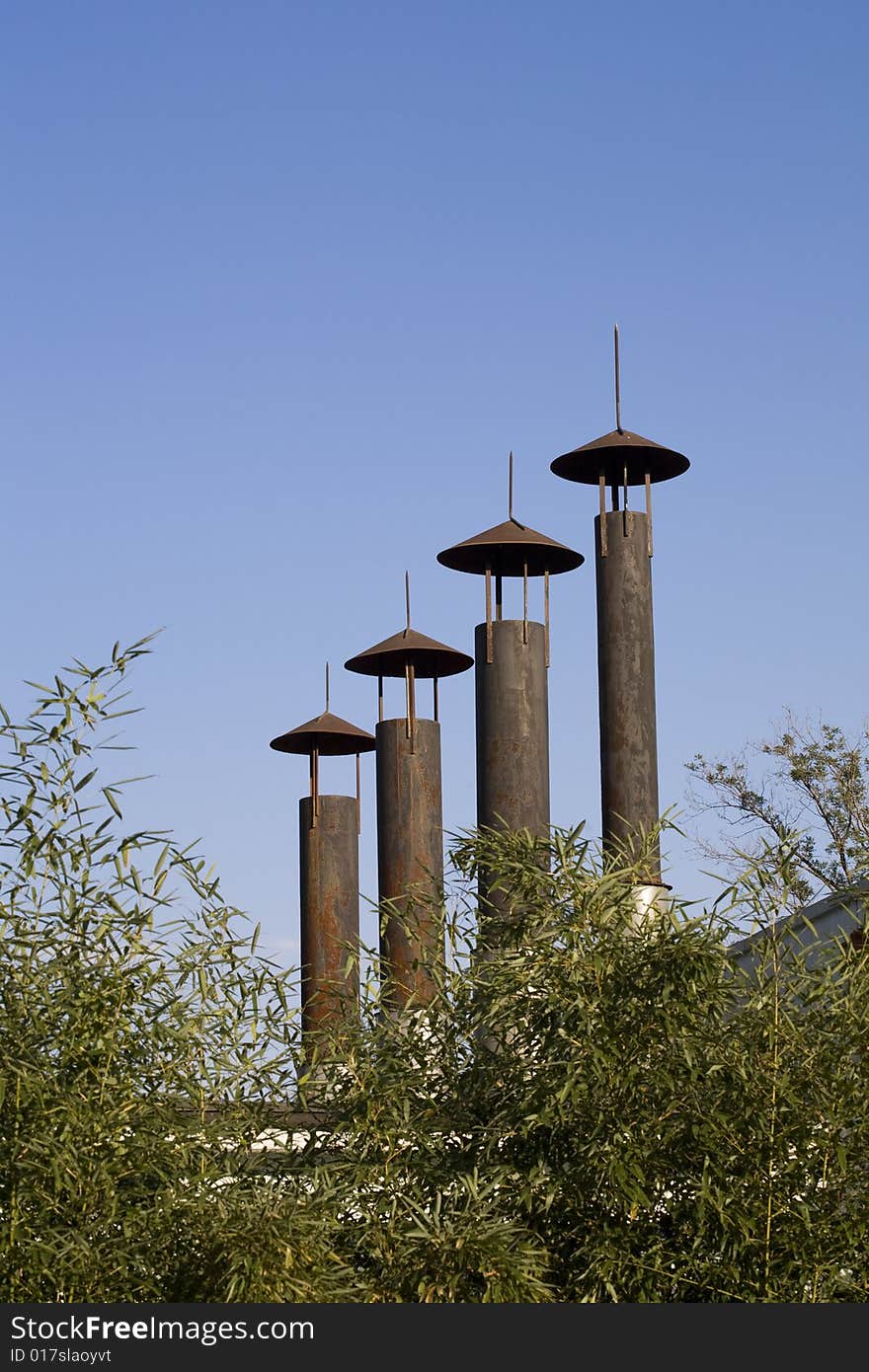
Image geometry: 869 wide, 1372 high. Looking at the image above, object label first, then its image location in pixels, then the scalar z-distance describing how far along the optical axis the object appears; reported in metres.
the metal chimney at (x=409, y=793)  12.58
